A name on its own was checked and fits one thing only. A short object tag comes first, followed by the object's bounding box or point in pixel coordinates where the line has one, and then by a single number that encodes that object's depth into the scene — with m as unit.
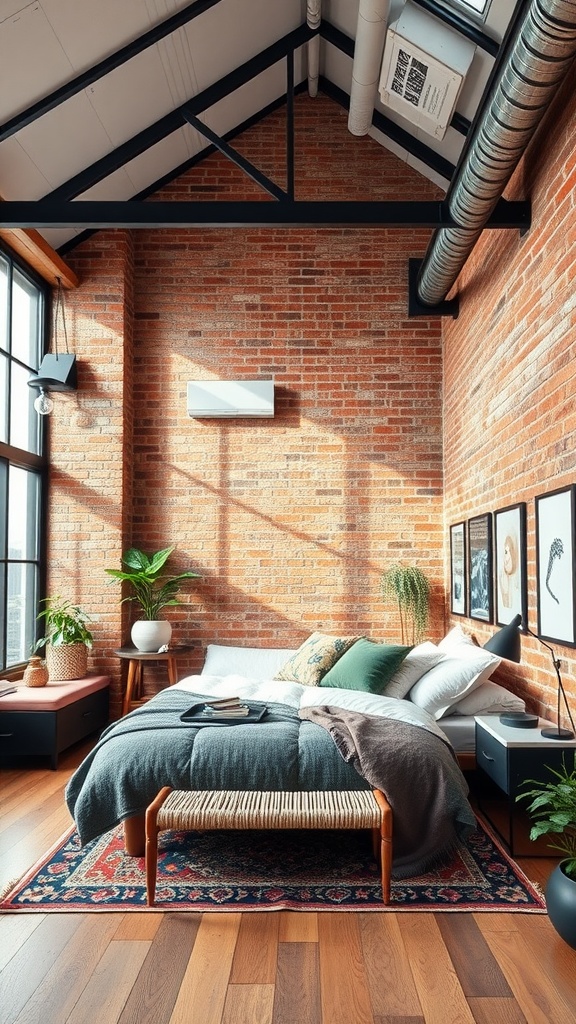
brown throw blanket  3.18
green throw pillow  4.60
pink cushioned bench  4.80
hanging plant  5.91
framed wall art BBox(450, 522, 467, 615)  5.45
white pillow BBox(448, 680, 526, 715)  4.08
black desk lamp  3.38
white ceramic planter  5.68
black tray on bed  3.72
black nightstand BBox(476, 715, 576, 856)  3.19
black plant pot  2.49
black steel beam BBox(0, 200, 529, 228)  4.35
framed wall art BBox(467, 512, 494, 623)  4.75
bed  3.21
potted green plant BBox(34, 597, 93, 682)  5.49
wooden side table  5.59
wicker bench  2.89
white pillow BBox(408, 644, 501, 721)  4.20
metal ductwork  2.87
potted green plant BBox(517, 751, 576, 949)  2.50
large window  5.32
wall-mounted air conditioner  6.08
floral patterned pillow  5.01
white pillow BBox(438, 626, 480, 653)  4.93
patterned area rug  2.91
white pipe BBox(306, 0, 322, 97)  4.77
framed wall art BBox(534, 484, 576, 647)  3.34
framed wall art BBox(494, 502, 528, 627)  4.07
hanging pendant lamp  5.65
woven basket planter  5.49
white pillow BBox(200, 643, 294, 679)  5.58
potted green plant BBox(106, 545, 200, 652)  5.70
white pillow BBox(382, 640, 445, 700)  4.63
